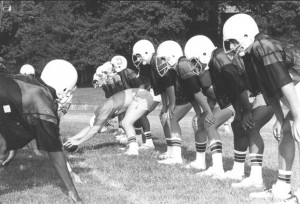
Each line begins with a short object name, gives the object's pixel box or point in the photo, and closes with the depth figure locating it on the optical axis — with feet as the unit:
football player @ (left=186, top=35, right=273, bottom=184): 23.79
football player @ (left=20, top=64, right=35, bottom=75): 48.14
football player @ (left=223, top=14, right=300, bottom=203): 18.88
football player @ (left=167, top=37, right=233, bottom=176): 27.10
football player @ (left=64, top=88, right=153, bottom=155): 34.66
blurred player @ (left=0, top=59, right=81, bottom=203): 20.20
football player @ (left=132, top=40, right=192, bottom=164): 31.58
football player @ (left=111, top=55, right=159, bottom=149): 39.34
